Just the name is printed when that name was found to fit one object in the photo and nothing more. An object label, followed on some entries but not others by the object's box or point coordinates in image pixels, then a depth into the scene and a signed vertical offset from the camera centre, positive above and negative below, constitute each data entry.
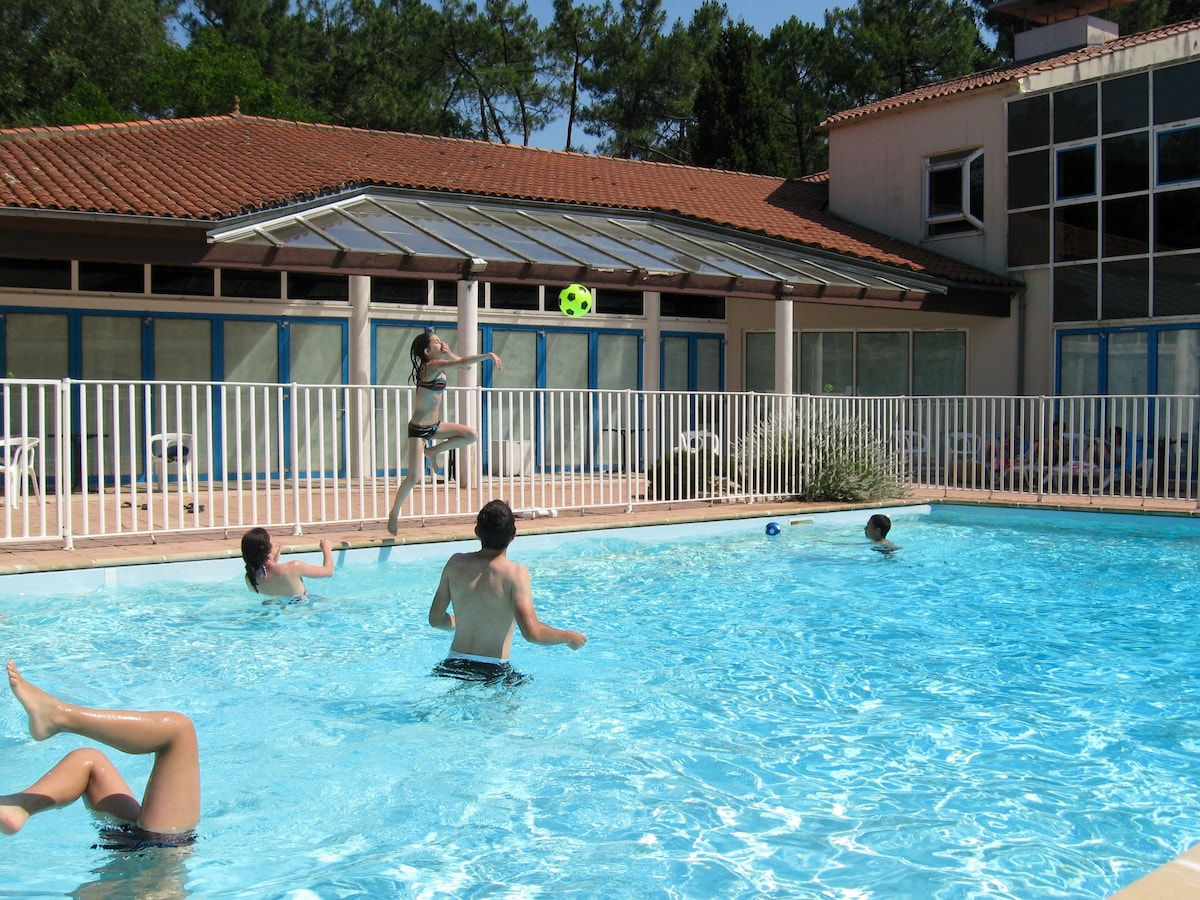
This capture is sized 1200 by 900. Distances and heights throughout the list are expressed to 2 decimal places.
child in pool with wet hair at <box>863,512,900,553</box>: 10.68 -0.99
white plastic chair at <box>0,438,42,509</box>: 8.80 -0.25
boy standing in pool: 5.23 -0.86
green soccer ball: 13.24 +1.64
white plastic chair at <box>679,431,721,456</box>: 12.97 -0.10
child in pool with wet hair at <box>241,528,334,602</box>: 7.20 -0.93
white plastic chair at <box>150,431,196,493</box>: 13.52 -0.24
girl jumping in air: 9.42 +0.19
